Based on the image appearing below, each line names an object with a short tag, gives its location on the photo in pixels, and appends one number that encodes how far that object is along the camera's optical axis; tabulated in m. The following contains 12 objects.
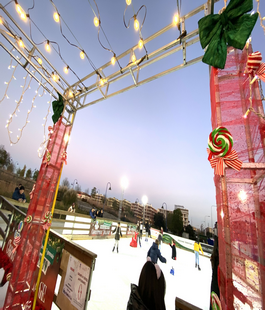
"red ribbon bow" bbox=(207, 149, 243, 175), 0.93
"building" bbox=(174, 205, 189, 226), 73.77
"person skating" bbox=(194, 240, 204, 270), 7.16
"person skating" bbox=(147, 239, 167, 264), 3.67
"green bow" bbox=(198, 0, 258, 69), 1.05
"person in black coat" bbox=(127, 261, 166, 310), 1.76
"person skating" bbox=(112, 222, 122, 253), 6.55
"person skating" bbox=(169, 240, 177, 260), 7.60
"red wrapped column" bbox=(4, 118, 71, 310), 2.16
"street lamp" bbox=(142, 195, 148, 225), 15.30
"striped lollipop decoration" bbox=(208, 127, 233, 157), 0.95
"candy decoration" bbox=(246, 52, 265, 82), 0.97
